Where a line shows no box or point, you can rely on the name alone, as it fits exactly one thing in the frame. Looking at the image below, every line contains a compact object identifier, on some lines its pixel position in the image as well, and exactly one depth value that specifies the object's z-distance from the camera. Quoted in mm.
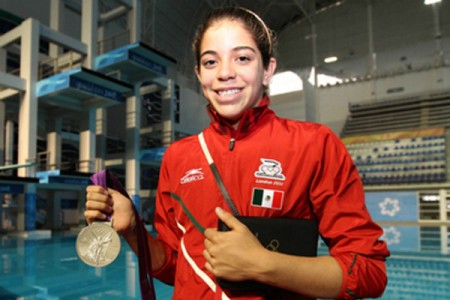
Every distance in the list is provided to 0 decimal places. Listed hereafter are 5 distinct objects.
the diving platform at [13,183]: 13797
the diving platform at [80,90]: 14250
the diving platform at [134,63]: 16297
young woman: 1028
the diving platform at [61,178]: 14627
